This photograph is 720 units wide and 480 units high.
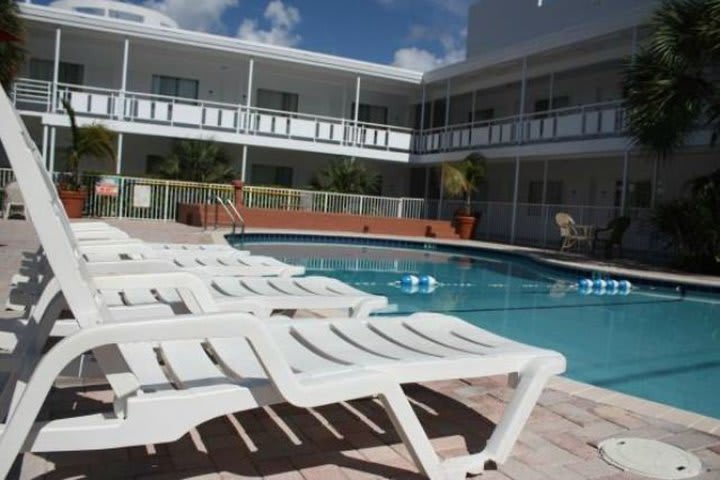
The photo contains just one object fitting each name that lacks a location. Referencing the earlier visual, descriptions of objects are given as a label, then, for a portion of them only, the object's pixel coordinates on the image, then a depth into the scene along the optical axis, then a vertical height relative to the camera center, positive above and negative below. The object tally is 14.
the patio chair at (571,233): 16.77 -0.01
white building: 18.48 +3.86
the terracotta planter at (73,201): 16.55 -0.14
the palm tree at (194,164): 19.86 +1.26
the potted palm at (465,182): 19.50 +1.30
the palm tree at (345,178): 21.44 +1.25
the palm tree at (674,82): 12.59 +3.18
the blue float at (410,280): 10.91 -1.03
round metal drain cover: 2.75 -0.99
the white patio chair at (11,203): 15.62 -0.29
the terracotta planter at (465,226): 20.50 -0.06
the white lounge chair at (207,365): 1.98 -0.60
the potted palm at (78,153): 16.73 +1.18
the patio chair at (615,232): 15.71 +0.08
